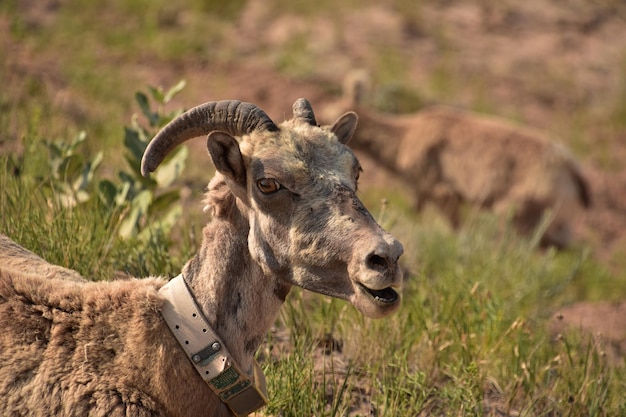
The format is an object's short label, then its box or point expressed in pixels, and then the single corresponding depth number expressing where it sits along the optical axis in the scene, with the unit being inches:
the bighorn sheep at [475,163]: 914.1
